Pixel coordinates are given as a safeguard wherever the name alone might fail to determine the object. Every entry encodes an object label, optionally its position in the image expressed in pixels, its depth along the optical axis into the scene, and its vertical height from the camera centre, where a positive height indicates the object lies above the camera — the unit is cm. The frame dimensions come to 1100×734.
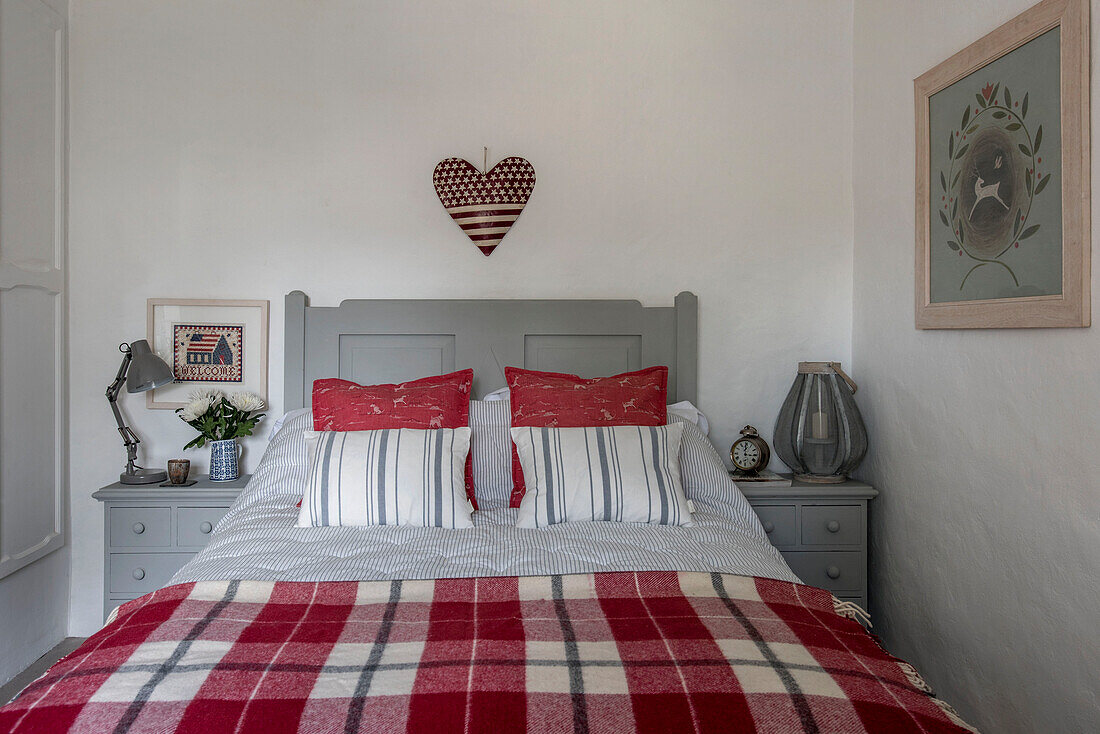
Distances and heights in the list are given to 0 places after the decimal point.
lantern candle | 267 -22
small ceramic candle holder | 263 -36
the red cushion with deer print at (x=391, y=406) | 233 -12
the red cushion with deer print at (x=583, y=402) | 238 -11
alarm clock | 278 -32
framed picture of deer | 175 +49
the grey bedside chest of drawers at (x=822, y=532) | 262 -58
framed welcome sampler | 284 +8
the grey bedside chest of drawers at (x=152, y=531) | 254 -55
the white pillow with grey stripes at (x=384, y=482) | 207 -32
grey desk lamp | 259 -4
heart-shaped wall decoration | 282 +64
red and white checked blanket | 109 -49
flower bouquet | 269 -21
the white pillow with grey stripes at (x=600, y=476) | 212 -31
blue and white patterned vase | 270 -34
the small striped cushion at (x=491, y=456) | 236 -28
